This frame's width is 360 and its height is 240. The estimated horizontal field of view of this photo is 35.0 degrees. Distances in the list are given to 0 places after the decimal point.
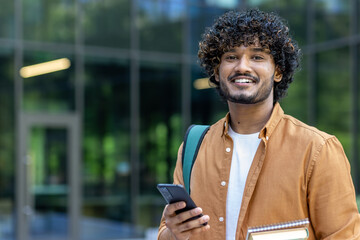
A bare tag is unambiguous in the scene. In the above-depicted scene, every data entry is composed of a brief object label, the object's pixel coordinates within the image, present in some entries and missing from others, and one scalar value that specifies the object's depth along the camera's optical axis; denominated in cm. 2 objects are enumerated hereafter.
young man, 187
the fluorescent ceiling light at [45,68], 1122
